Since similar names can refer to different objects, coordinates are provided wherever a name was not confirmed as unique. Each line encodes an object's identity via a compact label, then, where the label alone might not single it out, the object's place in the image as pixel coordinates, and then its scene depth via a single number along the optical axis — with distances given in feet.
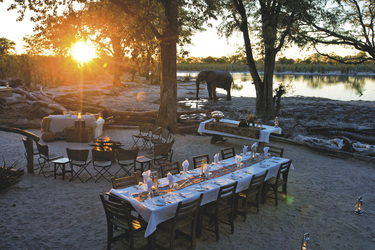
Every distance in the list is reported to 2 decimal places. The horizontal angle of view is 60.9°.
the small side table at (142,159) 31.53
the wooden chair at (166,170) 23.15
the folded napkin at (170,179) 19.56
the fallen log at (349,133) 49.54
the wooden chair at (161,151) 32.57
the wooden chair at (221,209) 19.99
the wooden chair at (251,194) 22.35
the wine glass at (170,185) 19.69
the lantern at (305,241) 15.81
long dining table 17.43
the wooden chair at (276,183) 25.91
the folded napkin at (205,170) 22.66
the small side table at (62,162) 29.96
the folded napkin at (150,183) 18.83
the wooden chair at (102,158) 30.01
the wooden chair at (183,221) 17.51
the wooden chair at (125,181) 20.28
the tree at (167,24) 45.21
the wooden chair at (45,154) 31.09
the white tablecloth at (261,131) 39.55
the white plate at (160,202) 17.60
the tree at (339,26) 56.54
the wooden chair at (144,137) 42.52
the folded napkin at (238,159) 24.73
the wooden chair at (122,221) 17.11
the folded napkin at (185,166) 22.58
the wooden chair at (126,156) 29.70
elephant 98.68
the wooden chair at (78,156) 29.32
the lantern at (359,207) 24.58
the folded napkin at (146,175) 19.51
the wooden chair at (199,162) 26.11
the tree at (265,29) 54.13
